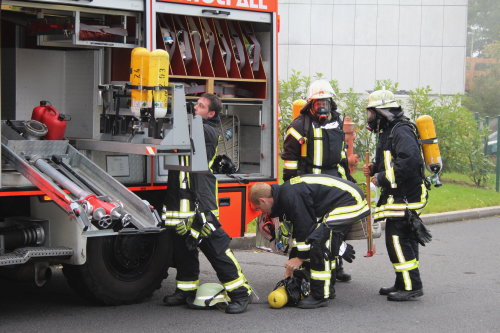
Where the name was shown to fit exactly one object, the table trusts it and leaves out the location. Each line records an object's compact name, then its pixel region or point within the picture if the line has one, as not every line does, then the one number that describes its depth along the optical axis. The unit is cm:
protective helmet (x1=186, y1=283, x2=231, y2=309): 1192
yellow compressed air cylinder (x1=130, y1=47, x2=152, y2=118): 1153
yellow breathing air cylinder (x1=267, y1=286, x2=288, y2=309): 1200
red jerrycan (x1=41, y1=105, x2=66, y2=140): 1219
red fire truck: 1103
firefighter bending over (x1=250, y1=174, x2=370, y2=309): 1166
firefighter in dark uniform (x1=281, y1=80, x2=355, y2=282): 1314
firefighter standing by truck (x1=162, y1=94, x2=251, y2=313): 1169
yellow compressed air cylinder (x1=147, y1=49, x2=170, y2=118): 1146
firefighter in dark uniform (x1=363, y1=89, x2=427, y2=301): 1267
